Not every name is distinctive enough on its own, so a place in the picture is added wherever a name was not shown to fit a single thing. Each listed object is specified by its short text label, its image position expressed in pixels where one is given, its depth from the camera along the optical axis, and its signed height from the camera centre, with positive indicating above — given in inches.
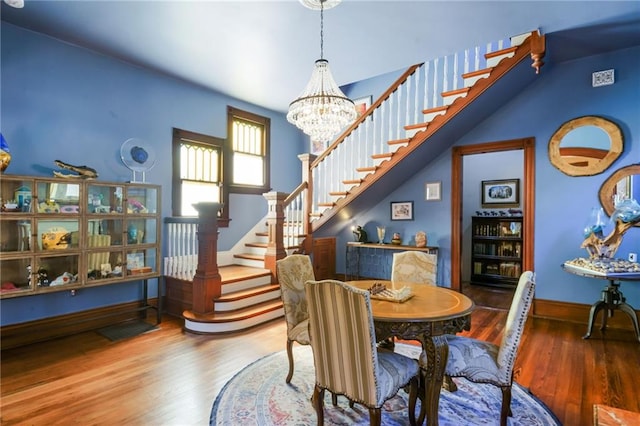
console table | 228.8 -33.7
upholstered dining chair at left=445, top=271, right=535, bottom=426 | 76.7 -34.3
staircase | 152.6 +29.9
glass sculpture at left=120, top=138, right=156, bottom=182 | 162.7 +26.5
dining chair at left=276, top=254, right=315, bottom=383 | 101.3 -26.8
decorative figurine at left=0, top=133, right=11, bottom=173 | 119.3 +19.3
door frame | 172.4 +9.3
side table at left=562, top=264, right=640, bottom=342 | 132.7 -36.5
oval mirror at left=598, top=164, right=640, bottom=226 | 147.3 +11.9
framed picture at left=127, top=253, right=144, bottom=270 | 155.0 -23.1
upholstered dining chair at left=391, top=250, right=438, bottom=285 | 123.6 -20.6
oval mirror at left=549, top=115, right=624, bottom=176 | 153.2 +31.9
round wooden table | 75.6 -26.7
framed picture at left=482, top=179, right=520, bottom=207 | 245.6 +15.1
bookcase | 244.4 -27.6
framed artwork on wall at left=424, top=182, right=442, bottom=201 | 205.0 +13.3
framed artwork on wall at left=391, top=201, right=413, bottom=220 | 216.5 +1.5
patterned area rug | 84.6 -52.2
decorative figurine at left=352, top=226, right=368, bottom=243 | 228.1 -15.4
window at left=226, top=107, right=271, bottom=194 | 218.7 +40.3
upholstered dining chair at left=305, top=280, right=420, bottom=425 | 66.2 -28.8
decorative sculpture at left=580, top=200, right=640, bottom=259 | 134.8 -7.8
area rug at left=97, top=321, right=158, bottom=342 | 142.9 -53.0
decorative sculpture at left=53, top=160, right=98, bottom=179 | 136.5 +16.2
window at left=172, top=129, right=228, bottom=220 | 188.5 +23.9
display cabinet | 124.6 -9.7
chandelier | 117.8 +36.3
